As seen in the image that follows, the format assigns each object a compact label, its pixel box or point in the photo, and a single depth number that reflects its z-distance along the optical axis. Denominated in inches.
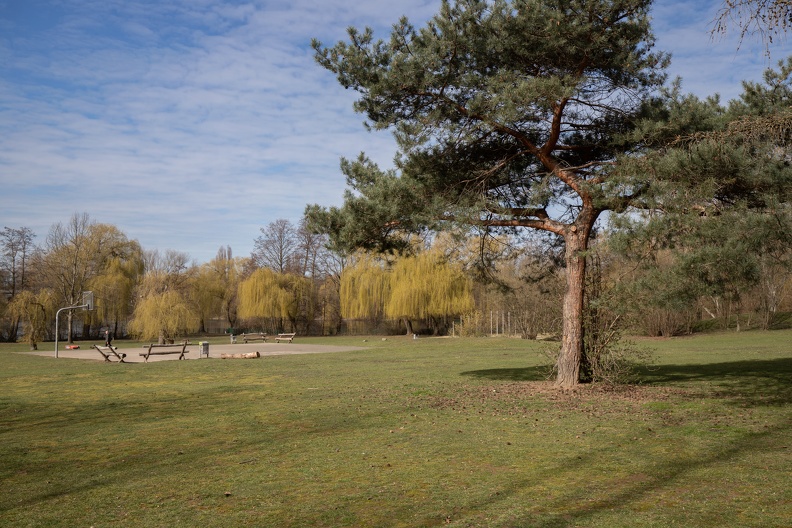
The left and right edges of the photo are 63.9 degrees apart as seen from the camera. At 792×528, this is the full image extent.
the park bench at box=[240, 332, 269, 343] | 1560.8
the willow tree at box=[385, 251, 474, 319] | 1643.7
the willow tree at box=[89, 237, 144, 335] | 1766.7
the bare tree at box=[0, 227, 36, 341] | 2042.3
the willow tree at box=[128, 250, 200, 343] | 1279.5
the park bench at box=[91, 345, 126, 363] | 906.7
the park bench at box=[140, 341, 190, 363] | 1192.2
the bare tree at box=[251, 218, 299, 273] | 2305.6
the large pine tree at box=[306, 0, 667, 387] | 406.0
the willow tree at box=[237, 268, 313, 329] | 1943.9
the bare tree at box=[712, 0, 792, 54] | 186.7
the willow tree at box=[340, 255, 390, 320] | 1818.4
